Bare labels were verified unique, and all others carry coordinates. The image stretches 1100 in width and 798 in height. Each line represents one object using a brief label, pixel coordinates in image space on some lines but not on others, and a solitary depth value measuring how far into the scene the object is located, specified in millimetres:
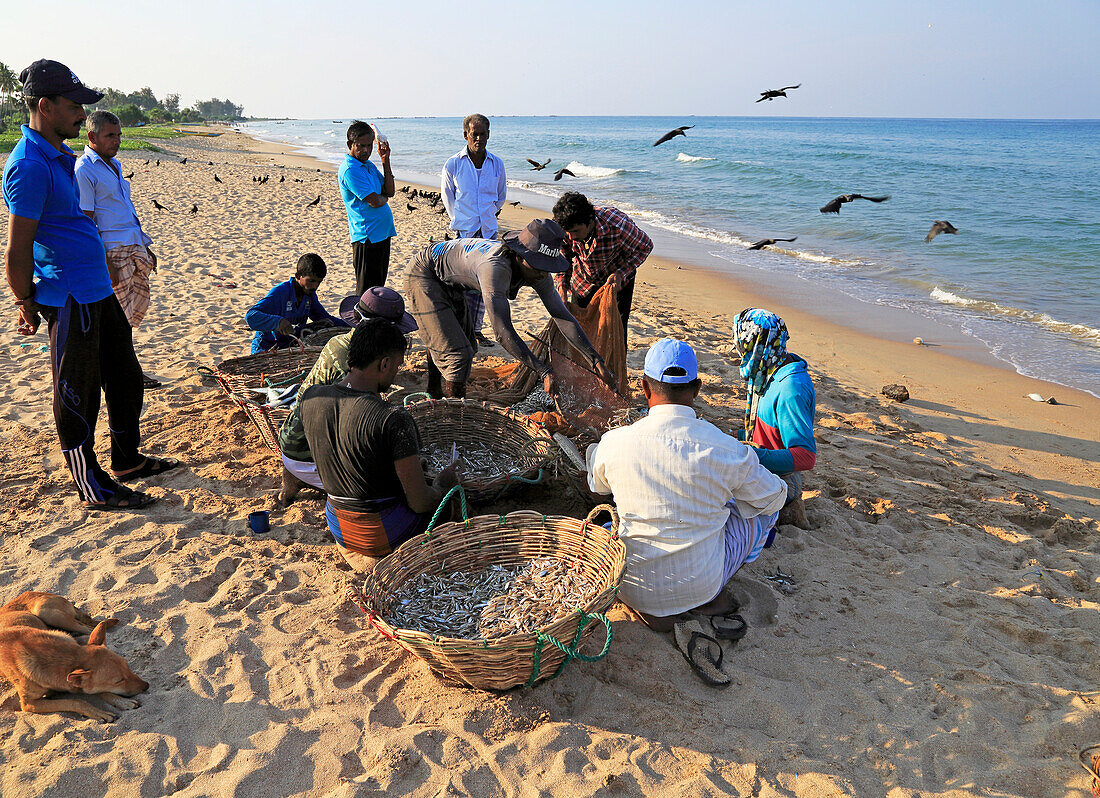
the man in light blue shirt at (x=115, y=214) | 4426
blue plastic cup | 3531
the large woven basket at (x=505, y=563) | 2305
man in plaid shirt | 4773
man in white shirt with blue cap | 2584
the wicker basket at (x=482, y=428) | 3914
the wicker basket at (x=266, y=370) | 4418
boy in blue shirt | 4816
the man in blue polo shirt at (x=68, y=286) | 3117
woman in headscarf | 3217
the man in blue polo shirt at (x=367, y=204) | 5309
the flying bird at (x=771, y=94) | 6293
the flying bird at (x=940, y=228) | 6597
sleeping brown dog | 2377
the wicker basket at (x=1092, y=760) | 2232
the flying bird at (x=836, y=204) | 6426
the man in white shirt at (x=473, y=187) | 5582
